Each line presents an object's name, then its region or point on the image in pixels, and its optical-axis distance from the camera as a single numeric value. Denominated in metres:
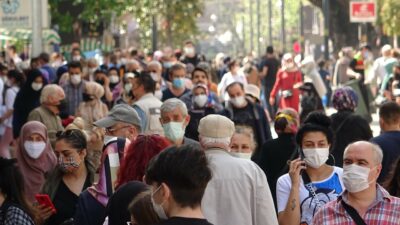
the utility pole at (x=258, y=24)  77.26
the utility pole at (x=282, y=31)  54.88
